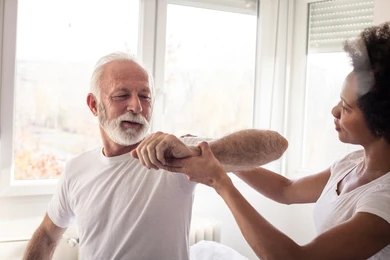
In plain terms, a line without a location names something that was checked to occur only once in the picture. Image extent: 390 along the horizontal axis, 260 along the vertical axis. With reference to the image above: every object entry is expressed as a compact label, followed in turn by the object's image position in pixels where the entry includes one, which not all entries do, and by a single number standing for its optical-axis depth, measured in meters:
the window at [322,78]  2.66
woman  1.08
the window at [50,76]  2.15
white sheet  2.20
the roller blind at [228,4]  2.69
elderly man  1.40
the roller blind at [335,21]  2.59
